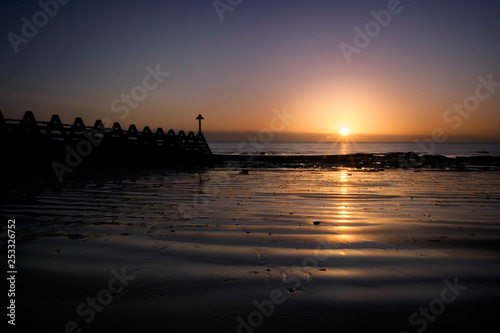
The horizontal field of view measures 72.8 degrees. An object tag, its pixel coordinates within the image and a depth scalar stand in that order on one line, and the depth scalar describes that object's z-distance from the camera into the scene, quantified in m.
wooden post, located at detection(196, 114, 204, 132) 33.28
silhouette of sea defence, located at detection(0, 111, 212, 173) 14.38
